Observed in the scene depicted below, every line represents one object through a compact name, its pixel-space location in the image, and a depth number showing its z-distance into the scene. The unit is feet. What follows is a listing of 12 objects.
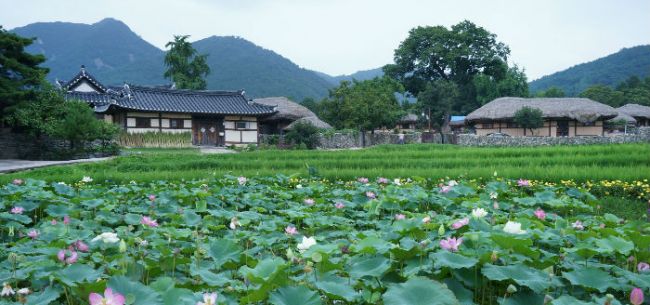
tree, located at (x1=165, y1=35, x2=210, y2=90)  120.98
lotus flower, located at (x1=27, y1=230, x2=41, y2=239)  8.63
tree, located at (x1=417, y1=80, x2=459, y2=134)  117.91
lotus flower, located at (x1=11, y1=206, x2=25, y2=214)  11.39
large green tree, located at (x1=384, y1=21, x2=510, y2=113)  153.19
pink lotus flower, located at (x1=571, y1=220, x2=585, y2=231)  9.49
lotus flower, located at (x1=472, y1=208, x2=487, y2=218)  8.93
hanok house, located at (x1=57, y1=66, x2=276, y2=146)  78.59
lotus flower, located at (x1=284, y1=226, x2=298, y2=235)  8.77
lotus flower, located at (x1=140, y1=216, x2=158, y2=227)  9.26
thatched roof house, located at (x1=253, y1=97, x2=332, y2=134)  101.04
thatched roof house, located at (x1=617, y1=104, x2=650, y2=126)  117.29
